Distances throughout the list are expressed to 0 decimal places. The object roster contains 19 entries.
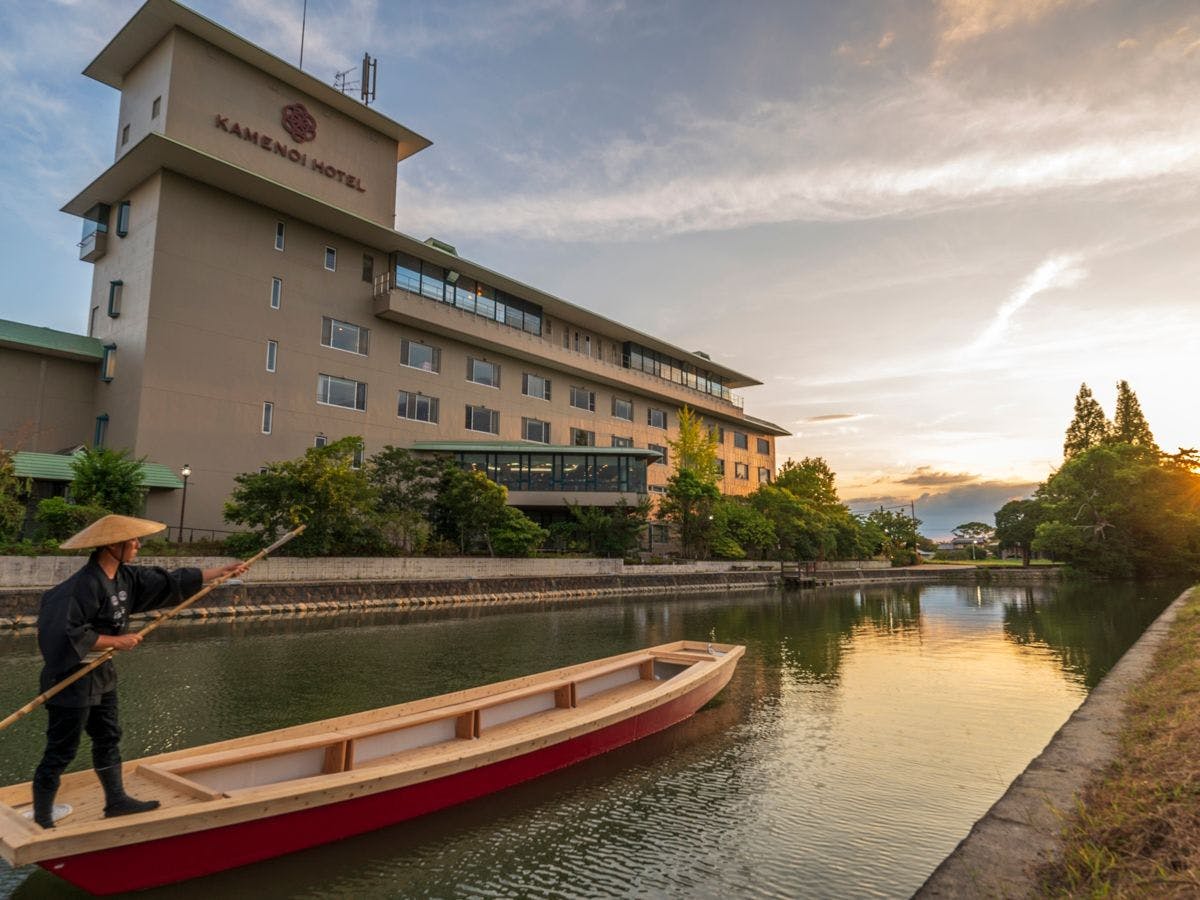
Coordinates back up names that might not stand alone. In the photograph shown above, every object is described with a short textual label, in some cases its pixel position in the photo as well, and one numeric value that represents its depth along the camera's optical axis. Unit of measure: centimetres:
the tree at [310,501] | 2427
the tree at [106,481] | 2256
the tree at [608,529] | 3688
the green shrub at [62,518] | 2067
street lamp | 2412
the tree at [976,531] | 13725
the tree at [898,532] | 6862
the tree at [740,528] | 4422
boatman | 463
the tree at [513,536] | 3184
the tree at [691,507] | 4325
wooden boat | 461
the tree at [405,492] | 2828
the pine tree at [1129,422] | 6244
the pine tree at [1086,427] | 6550
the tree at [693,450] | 4959
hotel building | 2744
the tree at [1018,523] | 7200
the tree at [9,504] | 2034
